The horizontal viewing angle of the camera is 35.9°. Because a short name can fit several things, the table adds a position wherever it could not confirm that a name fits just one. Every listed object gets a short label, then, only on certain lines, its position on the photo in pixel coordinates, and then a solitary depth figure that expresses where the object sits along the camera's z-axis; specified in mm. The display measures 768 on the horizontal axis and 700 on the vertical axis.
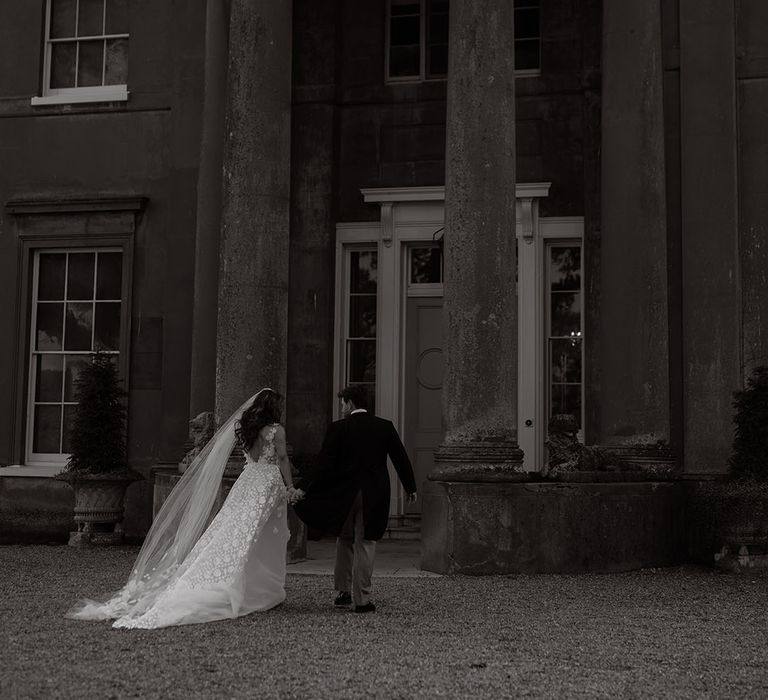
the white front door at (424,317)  13750
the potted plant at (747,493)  11008
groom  8430
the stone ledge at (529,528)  10094
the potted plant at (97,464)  13234
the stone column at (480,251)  10367
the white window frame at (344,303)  14297
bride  7980
